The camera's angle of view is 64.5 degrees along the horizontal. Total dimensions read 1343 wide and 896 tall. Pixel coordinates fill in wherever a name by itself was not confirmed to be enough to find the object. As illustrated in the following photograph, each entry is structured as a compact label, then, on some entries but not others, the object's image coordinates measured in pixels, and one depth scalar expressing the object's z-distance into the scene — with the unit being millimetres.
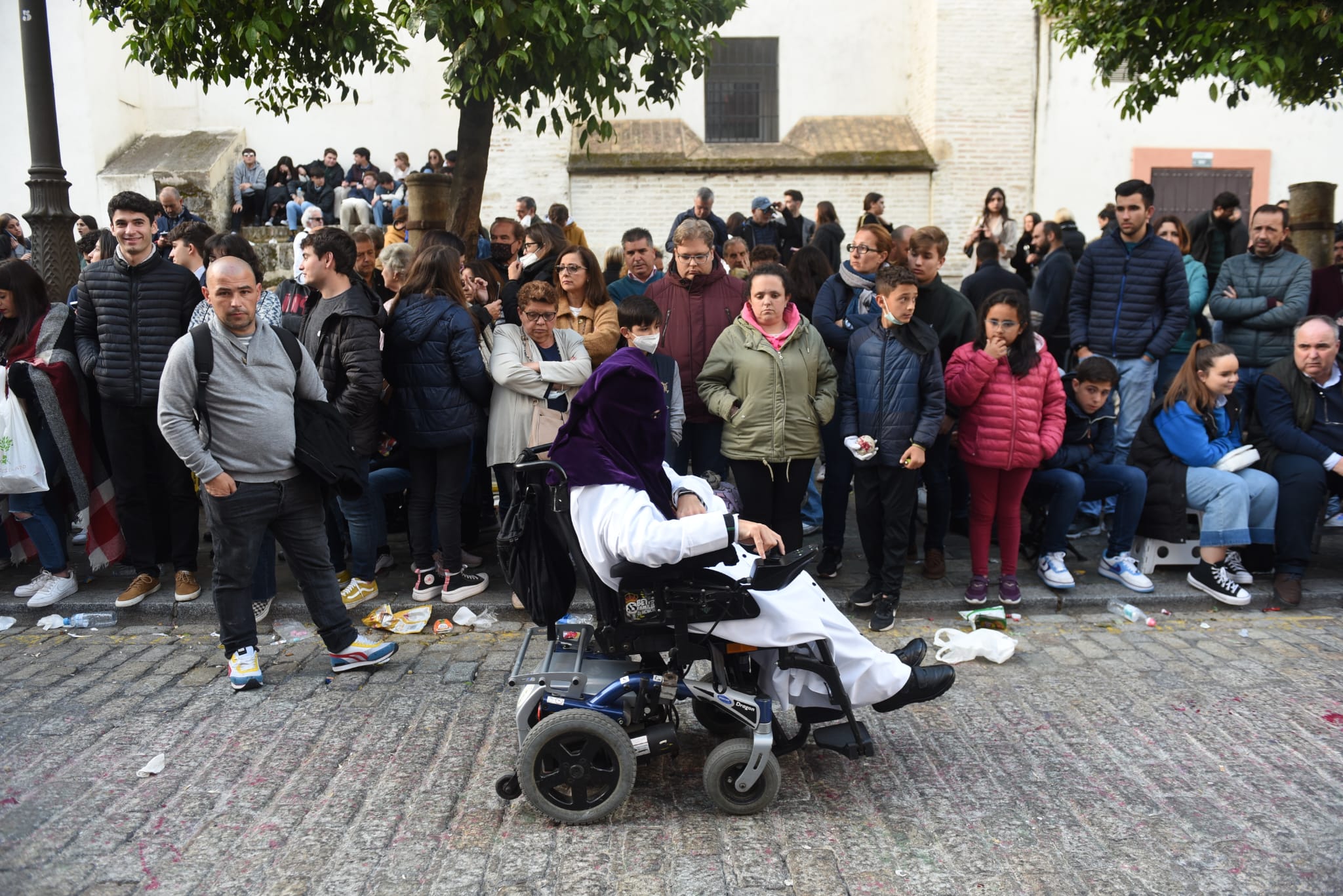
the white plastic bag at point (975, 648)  5336
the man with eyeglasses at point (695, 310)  6504
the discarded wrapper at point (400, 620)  5973
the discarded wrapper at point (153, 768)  4133
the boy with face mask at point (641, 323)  5109
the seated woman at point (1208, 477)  6355
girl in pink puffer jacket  6012
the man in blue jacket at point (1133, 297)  7246
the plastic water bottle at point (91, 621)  6047
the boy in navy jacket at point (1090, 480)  6422
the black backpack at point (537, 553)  3914
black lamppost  7008
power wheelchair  3717
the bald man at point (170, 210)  10633
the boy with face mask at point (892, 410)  5902
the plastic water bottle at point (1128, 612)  6062
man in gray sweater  4793
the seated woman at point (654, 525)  3633
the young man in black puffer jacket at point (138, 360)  5977
